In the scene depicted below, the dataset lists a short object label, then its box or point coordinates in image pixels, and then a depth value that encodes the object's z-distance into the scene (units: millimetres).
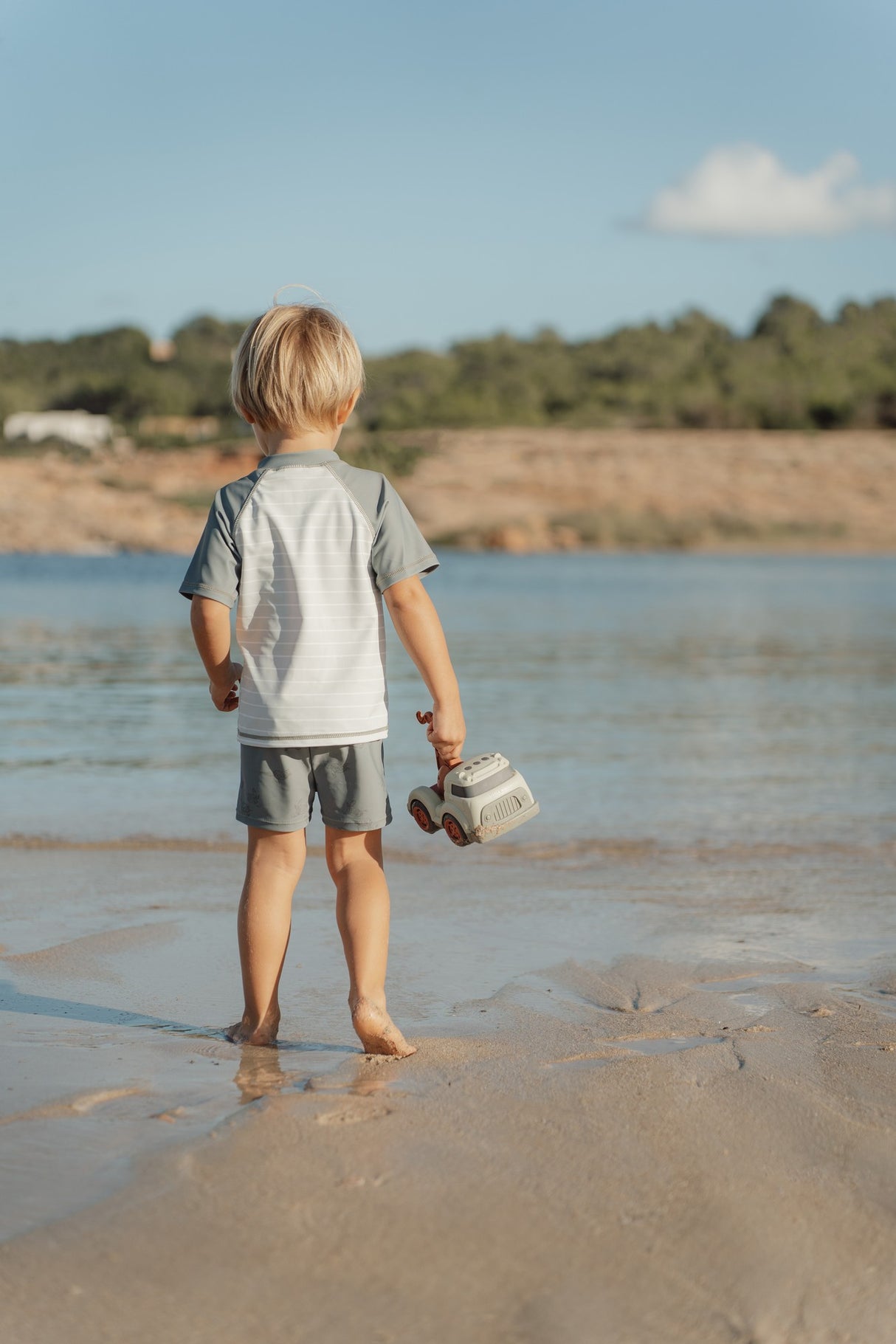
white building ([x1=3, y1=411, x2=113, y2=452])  53031
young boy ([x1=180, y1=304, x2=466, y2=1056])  2822
